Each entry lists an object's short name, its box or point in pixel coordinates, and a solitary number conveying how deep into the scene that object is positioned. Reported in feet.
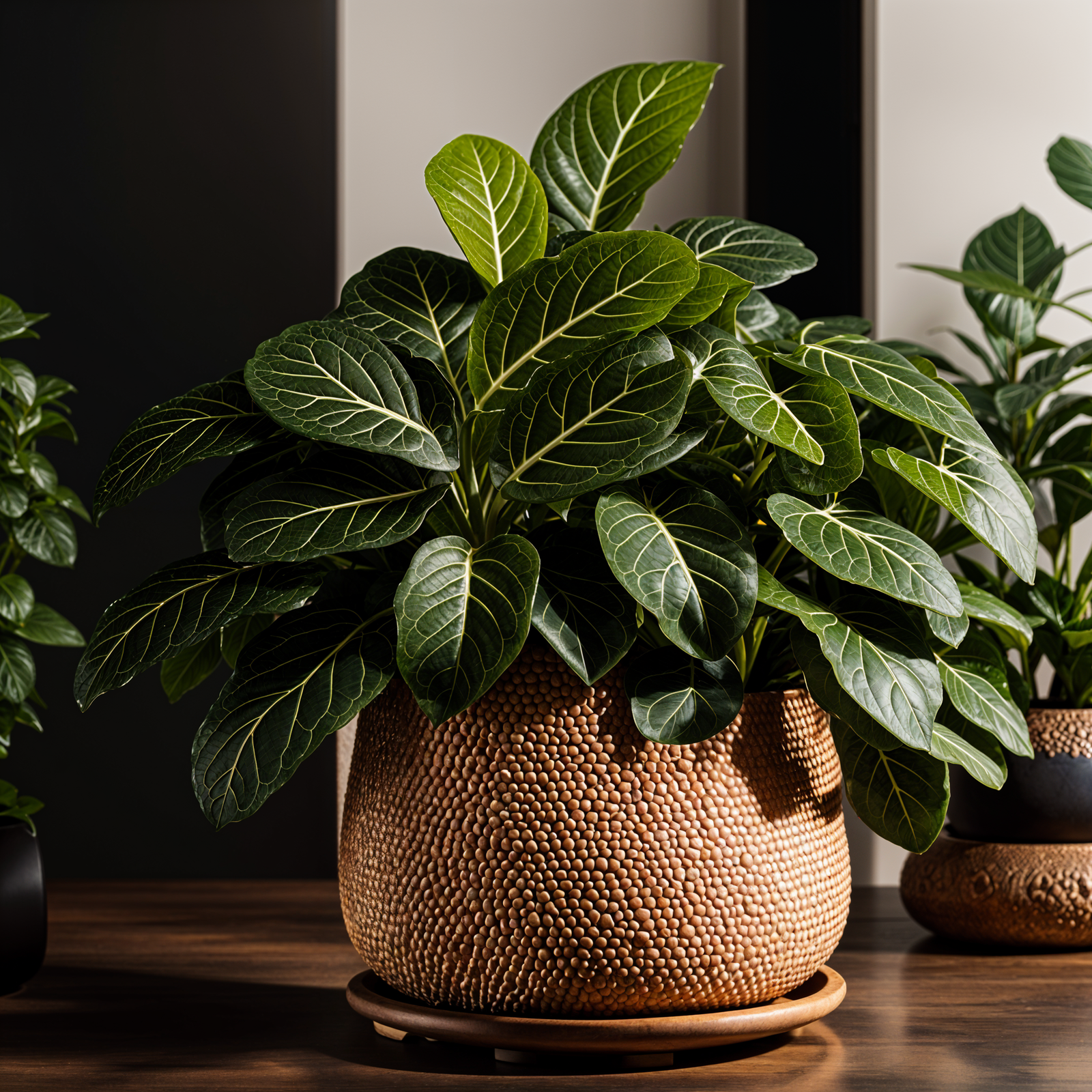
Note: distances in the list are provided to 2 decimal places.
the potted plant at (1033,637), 5.88
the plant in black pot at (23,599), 5.50
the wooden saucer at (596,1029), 4.86
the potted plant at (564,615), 4.81
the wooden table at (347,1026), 4.94
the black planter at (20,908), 5.47
